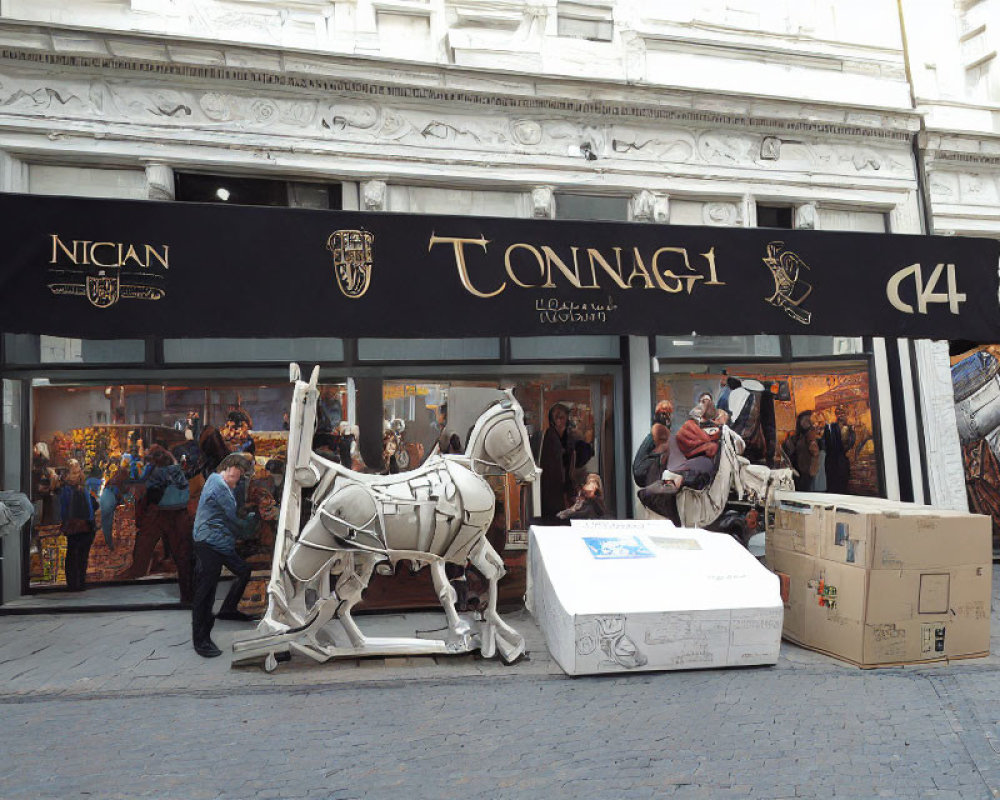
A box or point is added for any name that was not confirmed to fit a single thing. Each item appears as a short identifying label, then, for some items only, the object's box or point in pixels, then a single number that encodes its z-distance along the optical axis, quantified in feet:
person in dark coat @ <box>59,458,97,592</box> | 23.20
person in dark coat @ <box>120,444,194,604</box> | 23.56
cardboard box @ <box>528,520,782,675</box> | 16.80
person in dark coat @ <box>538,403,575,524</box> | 26.02
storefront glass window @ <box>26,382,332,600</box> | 23.26
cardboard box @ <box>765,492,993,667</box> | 17.61
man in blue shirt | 18.80
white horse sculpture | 17.34
